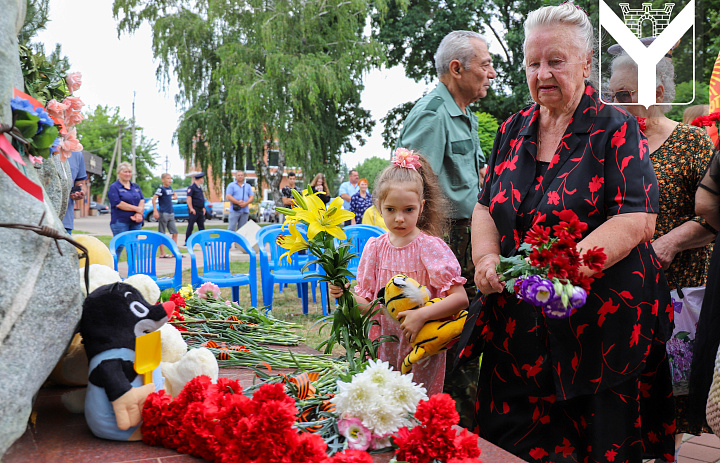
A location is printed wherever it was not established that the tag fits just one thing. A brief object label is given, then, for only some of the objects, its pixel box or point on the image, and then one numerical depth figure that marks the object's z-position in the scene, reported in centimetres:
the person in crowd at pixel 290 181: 1118
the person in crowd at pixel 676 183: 263
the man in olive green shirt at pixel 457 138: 308
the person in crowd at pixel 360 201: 1093
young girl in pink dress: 271
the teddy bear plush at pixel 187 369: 187
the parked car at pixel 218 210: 3691
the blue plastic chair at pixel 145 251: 568
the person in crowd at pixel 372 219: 773
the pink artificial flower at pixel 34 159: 168
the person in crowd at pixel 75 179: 559
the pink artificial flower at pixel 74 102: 212
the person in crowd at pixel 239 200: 1246
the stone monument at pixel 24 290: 140
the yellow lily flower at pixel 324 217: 203
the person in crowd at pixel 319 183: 1099
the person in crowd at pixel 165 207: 1280
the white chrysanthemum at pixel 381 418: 159
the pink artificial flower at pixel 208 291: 394
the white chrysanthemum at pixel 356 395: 160
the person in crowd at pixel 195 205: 1308
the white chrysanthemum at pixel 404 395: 163
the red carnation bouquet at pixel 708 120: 250
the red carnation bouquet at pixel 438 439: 146
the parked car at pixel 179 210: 2373
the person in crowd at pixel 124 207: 970
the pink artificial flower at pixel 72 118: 215
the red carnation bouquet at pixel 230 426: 140
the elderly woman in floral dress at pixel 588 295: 192
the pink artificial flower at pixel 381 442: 165
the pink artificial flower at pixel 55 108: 197
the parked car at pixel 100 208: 4269
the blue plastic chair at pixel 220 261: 621
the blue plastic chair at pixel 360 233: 641
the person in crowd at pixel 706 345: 221
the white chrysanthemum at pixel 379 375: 164
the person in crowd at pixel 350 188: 1152
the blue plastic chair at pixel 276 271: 636
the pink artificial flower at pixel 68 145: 207
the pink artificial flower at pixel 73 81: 223
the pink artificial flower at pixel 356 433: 161
